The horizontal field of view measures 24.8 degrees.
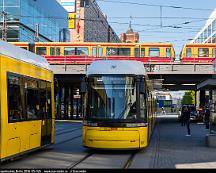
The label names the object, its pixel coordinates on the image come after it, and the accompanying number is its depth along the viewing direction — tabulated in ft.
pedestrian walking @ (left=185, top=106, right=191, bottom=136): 86.56
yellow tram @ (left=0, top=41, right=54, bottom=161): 39.27
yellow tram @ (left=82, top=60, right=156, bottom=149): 52.54
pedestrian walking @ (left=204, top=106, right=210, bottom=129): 97.73
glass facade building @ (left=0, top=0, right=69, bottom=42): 219.00
